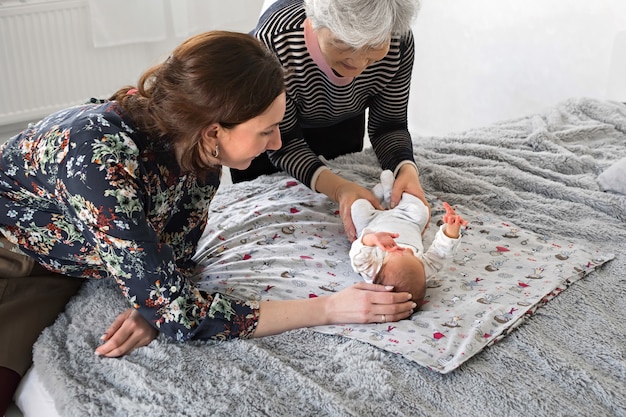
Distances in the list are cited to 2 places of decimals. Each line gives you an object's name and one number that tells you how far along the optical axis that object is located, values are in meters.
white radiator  3.08
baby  1.53
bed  1.26
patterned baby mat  1.41
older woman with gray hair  1.65
